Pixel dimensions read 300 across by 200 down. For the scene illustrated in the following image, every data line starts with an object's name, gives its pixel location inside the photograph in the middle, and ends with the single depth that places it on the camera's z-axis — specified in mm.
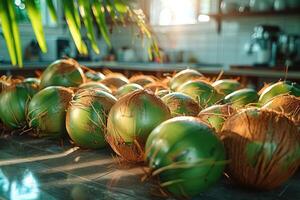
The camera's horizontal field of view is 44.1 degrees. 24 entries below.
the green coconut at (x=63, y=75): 909
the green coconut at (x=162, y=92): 774
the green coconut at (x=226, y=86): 871
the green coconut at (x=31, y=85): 858
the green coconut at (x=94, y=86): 822
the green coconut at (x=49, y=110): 765
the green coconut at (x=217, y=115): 638
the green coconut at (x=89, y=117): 693
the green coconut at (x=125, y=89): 804
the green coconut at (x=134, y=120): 605
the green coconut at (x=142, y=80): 984
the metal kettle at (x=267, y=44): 3381
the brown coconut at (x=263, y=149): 513
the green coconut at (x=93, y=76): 1048
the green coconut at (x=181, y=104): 679
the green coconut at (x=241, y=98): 755
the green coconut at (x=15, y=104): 819
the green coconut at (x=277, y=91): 741
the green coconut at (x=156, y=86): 860
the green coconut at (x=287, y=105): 625
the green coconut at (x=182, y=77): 940
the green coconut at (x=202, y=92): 780
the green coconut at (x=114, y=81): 954
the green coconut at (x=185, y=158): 472
